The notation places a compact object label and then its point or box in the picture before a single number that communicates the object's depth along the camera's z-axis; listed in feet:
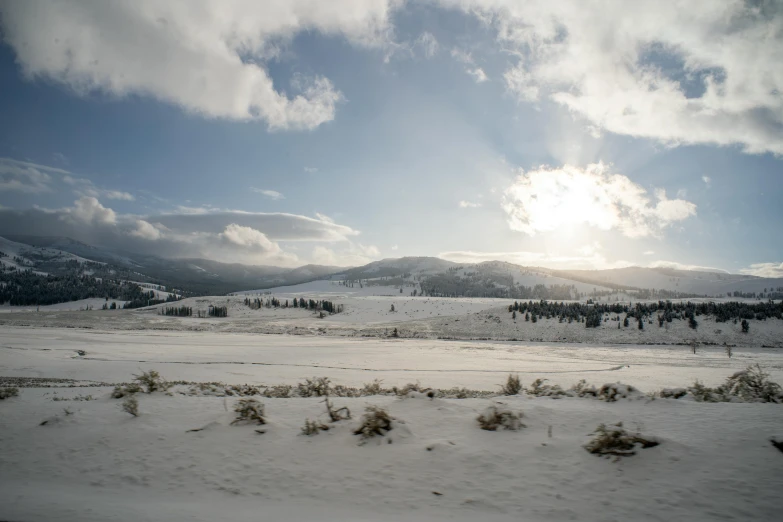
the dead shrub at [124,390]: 30.68
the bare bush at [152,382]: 32.60
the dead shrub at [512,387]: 33.09
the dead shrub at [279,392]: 35.14
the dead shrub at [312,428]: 21.72
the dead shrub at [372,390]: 36.11
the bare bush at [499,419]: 21.54
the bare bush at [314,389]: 34.78
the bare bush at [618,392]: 26.84
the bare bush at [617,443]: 17.53
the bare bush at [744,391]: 26.63
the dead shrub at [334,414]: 23.17
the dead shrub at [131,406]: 24.86
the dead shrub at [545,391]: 30.91
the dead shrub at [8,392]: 30.89
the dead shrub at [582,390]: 29.68
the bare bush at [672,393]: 27.78
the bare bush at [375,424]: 20.74
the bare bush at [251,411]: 23.27
